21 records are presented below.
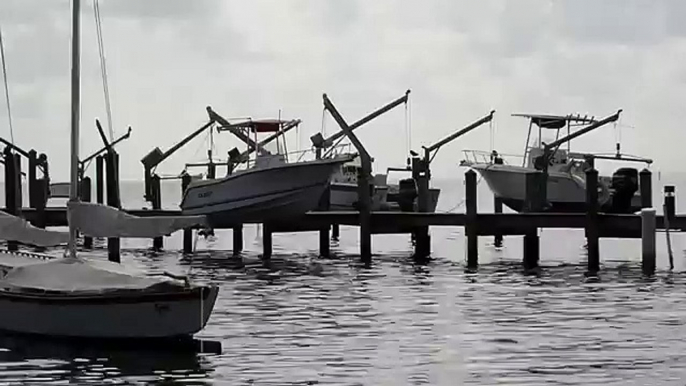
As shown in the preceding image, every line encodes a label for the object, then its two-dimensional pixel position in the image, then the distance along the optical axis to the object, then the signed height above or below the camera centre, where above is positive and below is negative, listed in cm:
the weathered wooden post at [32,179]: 5116 +95
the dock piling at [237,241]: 5534 -159
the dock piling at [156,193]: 6058 +43
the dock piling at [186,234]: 5456 -129
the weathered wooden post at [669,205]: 4181 -18
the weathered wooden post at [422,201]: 5043 -1
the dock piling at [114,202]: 4139 +3
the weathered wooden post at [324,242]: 5066 -156
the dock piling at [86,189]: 5628 +58
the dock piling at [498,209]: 6376 -40
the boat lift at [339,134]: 5456 +290
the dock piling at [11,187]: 4756 +58
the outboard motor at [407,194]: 5653 +29
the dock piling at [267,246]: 5088 -164
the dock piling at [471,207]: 4303 -20
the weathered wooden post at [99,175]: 5444 +111
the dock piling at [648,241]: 3950 -123
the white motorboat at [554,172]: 6360 +135
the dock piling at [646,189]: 4903 +38
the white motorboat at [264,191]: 5081 +42
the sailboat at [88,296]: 2589 -179
